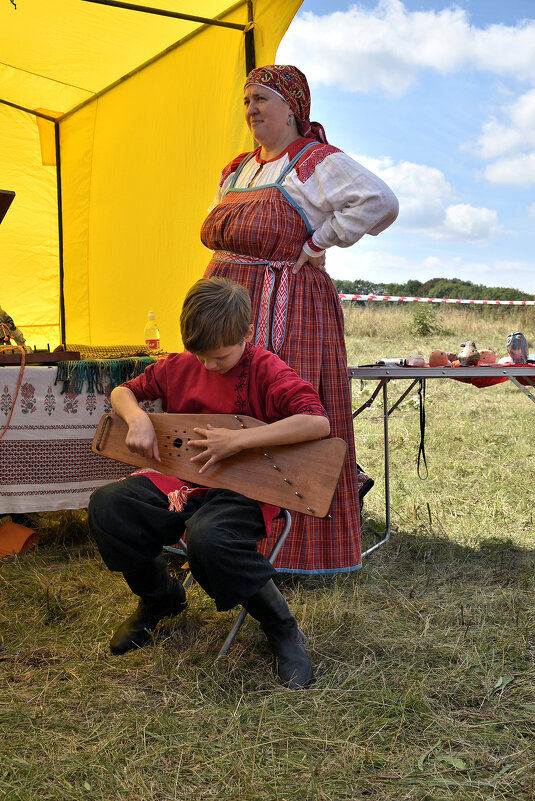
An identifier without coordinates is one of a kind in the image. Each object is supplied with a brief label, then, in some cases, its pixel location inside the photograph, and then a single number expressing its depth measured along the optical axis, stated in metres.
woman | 2.77
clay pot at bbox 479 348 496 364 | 3.23
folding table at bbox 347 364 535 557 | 2.96
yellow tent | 4.22
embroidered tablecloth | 3.08
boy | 1.92
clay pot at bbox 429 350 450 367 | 3.19
